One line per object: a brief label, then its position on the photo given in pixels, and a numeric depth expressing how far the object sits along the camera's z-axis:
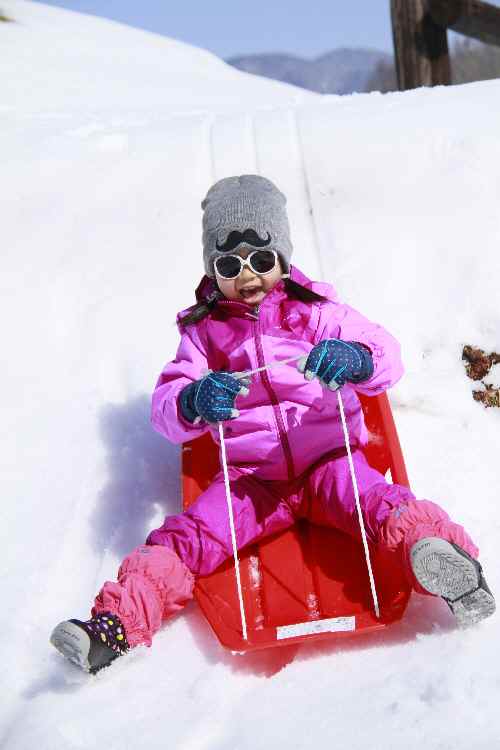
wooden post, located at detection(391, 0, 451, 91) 6.41
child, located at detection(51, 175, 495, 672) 3.73
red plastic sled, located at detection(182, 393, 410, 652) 3.65
